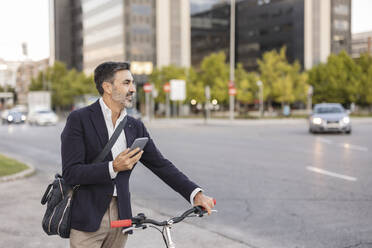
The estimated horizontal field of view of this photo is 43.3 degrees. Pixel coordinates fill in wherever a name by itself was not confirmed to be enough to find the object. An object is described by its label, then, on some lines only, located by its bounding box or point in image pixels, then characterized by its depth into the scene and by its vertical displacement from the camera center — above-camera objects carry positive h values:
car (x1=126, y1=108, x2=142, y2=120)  39.34 -0.95
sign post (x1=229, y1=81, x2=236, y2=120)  36.44 +0.90
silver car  22.05 -1.01
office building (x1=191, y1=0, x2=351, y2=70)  79.38 +13.01
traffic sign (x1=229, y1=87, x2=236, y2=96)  36.42 +0.75
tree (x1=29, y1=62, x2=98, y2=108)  74.19 +2.88
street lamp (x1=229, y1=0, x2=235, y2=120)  38.09 +5.88
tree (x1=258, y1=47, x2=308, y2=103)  52.50 +2.35
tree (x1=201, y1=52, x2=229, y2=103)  55.06 +3.40
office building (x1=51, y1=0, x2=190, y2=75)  75.56 +11.28
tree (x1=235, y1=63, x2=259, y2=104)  52.09 +1.65
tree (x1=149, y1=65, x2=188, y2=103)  60.88 +3.32
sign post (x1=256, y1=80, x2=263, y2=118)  50.51 +0.81
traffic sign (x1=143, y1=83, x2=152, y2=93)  43.69 +1.21
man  2.41 -0.33
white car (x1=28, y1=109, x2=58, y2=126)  38.25 -1.36
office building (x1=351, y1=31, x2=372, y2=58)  136.50 +16.82
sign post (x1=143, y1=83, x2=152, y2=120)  43.69 +1.21
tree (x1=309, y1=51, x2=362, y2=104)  55.93 +2.38
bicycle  2.15 -0.57
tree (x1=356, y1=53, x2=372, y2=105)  53.84 +2.20
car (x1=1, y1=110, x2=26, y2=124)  44.12 -1.49
